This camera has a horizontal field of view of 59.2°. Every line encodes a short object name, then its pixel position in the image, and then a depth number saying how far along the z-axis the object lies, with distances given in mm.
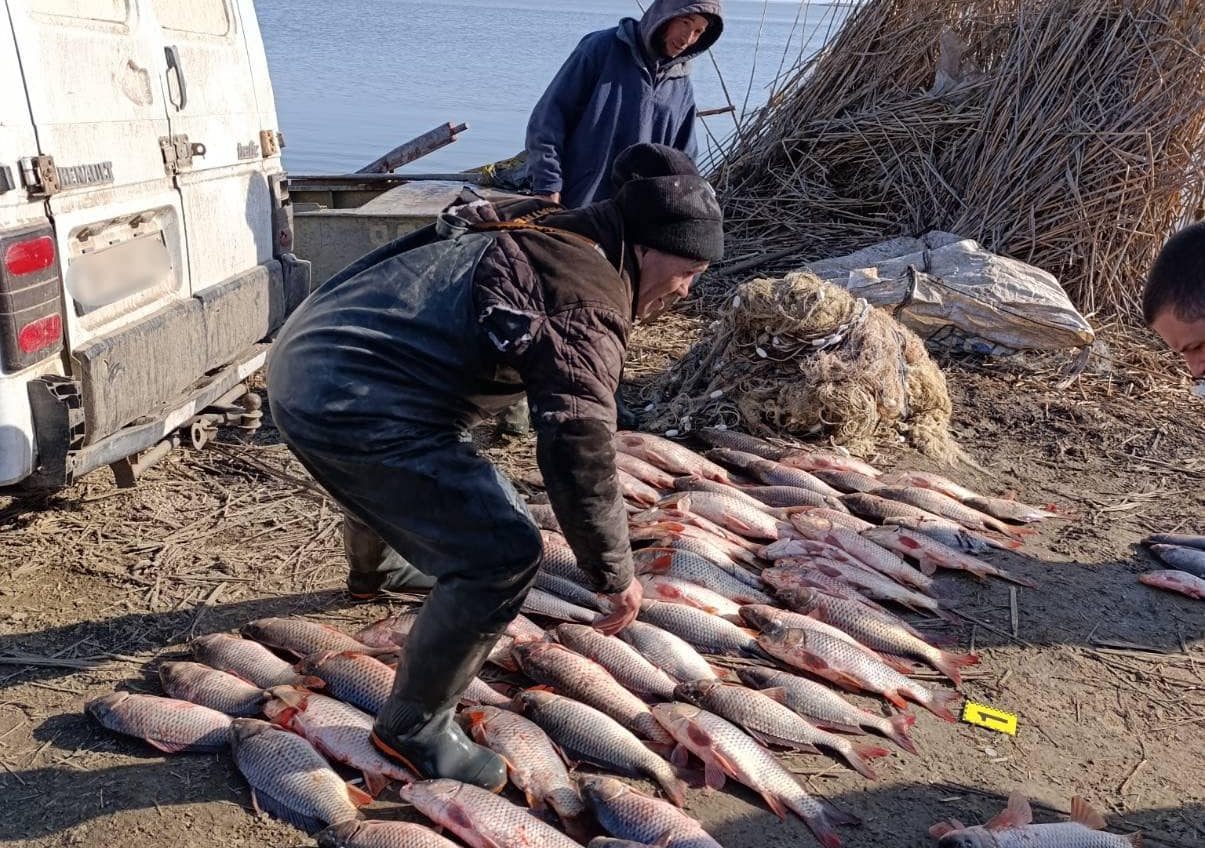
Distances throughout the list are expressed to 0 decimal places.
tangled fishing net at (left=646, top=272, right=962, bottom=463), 6336
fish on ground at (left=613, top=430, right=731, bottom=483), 5797
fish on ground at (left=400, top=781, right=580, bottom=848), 3137
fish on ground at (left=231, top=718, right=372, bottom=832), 3273
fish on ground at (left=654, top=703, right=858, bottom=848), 3404
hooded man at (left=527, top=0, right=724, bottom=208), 5918
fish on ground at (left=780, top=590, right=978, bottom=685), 4309
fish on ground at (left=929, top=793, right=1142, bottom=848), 3250
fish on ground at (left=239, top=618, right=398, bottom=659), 4051
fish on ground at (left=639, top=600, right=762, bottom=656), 4332
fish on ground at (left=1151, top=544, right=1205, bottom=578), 5141
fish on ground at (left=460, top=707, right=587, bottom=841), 3352
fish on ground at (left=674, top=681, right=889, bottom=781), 3768
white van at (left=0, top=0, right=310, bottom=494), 3617
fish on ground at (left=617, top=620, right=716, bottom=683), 4105
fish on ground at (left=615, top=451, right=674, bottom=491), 5645
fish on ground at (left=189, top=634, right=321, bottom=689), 3869
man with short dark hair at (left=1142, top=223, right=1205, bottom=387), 2857
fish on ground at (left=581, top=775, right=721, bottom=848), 3191
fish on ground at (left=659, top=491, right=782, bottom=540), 5227
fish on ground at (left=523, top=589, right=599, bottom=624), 4379
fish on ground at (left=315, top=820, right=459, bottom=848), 3061
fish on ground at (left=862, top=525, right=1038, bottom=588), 5016
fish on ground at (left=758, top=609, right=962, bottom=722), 4094
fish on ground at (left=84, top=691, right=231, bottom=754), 3538
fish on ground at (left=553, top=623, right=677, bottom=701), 3990
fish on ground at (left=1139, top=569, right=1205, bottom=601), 4988
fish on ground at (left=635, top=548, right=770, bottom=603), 4703
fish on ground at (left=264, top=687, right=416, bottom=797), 3436
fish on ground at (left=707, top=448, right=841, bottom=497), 5758
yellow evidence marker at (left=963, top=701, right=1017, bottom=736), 3973
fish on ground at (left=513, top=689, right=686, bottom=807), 3543
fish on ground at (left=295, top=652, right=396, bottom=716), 3768
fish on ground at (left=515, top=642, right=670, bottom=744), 3781
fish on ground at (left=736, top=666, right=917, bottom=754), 3906
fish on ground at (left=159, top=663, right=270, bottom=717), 3703
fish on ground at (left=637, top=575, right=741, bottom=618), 4523
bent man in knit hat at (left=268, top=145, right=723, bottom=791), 2936
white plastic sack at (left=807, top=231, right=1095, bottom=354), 7688
